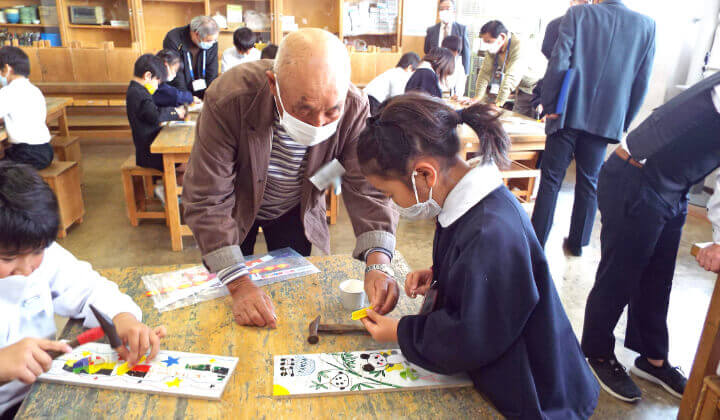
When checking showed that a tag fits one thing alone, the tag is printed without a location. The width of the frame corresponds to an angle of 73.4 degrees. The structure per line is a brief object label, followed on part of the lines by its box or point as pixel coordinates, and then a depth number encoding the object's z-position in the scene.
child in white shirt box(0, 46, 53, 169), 3.00
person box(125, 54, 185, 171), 3.14
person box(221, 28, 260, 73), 4.09
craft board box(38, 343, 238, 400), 0.89
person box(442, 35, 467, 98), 4.27
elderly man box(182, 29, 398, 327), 1.11
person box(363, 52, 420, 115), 4.03
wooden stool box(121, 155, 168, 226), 3.25
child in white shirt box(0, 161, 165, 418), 0.90
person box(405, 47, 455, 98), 3.55
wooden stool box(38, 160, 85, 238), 3.07
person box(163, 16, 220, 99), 4.02
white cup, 1.18
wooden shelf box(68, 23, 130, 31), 5.57
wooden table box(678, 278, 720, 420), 1.46
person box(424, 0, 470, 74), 5.30
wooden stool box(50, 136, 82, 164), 3.91
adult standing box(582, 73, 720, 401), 1.51
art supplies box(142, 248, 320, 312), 1.21
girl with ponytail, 0.85
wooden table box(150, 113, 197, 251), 2.76
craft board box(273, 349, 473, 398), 0.91
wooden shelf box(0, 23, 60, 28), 5.46
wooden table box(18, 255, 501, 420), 0.85
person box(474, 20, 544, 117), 4.00
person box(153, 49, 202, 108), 3.38
